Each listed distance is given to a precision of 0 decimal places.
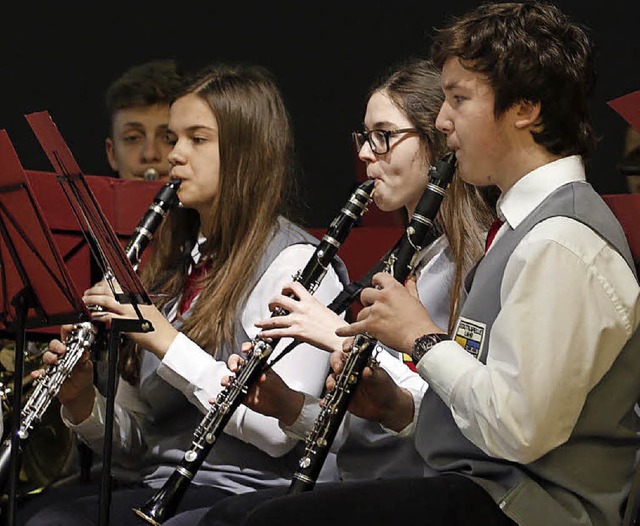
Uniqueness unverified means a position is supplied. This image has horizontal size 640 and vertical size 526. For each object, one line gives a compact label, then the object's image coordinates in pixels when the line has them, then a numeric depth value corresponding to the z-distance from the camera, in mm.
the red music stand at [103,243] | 7528
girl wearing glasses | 7764
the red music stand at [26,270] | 7568
